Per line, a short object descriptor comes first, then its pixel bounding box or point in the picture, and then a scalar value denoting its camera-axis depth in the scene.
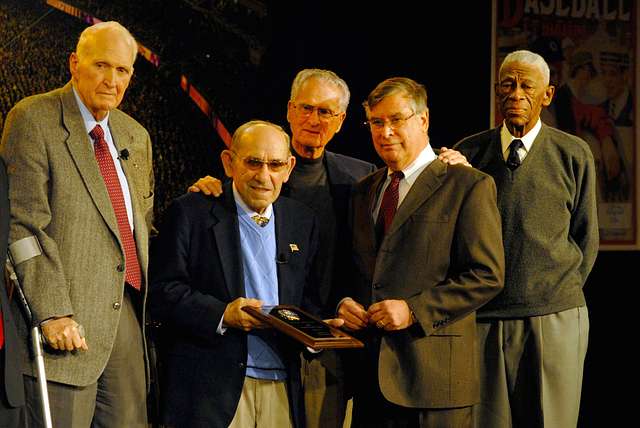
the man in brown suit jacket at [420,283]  5.46
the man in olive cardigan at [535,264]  6.27
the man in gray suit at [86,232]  5.27
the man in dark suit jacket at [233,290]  5.32
